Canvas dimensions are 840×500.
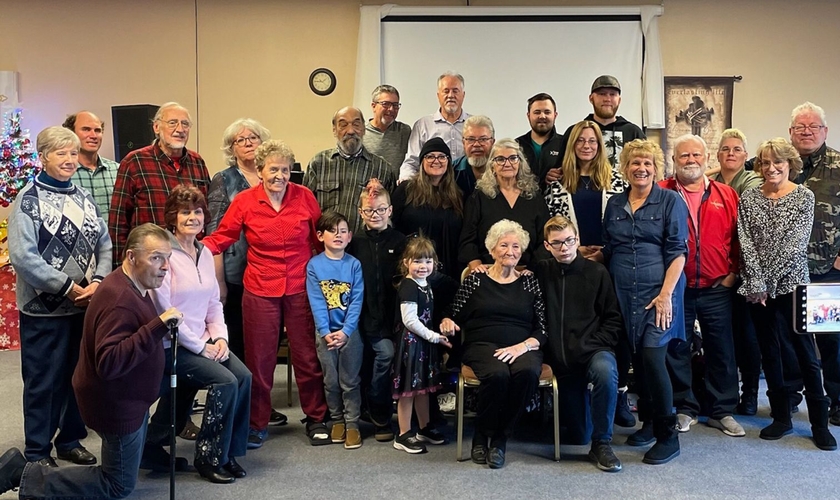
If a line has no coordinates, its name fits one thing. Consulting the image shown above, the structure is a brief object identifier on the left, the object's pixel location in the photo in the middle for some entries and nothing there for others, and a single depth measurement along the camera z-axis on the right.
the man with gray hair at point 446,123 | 4.43
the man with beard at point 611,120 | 4.08
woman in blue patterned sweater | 2.92
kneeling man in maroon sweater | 2.52
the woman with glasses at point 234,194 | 3.71
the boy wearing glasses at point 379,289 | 3.55
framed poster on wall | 6.76
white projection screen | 6.71
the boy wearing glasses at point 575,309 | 3.37
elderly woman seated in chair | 3.27
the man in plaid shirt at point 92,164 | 3.71
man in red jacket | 3.65
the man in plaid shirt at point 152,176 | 3.51
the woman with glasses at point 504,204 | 3.68
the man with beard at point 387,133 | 4.45
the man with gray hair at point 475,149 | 3.98
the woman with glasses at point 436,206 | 3.75
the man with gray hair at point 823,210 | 3.78
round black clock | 6.95
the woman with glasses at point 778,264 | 3.54
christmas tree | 5.86
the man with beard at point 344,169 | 3.94
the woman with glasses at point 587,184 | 3.71
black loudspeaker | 6.37
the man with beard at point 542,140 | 4.03
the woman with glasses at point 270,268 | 3.48
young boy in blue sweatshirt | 3.48
